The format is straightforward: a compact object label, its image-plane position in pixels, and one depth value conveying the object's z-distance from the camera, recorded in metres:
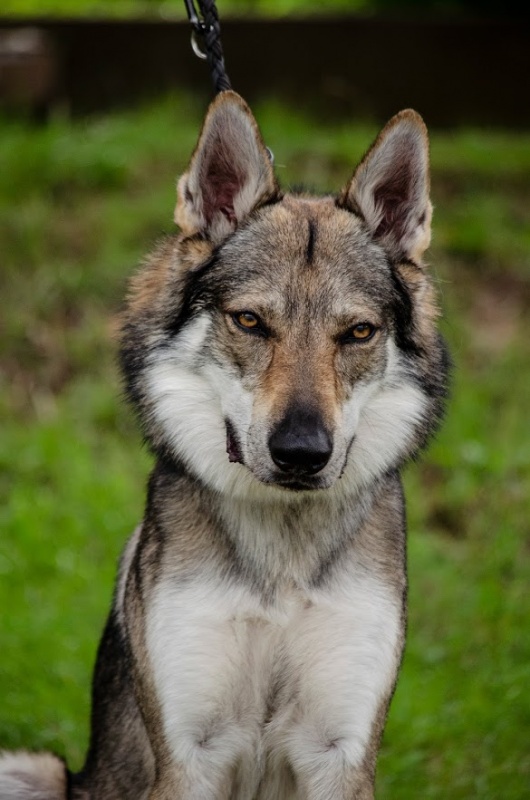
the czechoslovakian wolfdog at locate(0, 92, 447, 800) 6.38
